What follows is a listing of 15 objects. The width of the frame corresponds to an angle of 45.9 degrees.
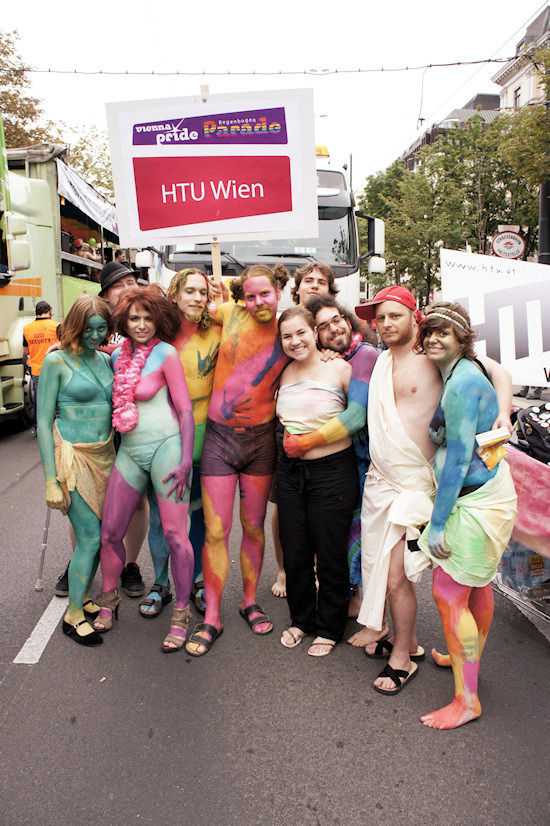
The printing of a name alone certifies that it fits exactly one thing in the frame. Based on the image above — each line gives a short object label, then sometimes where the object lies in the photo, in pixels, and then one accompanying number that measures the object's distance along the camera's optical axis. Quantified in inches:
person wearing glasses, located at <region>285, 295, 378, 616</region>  127.8
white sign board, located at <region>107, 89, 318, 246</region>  138.9
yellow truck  300.8
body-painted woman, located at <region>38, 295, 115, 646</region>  132.3
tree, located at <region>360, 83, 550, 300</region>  889.5
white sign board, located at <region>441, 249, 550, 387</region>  151.8
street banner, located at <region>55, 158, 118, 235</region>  392.7
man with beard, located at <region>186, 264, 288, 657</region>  135.3
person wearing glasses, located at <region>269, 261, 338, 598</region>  161.5
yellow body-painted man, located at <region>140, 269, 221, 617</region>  134.9
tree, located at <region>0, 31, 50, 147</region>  781.9
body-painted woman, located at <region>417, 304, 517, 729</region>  104.3
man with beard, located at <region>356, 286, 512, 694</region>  117.1
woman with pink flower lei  132.5
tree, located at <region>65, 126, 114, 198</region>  1178.6
